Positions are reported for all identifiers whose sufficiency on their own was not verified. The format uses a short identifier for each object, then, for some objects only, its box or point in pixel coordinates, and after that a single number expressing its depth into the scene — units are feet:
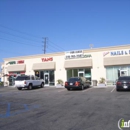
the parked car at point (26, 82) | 76.43
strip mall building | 79.97
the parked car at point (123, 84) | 57.16
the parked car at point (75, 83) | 66.01
